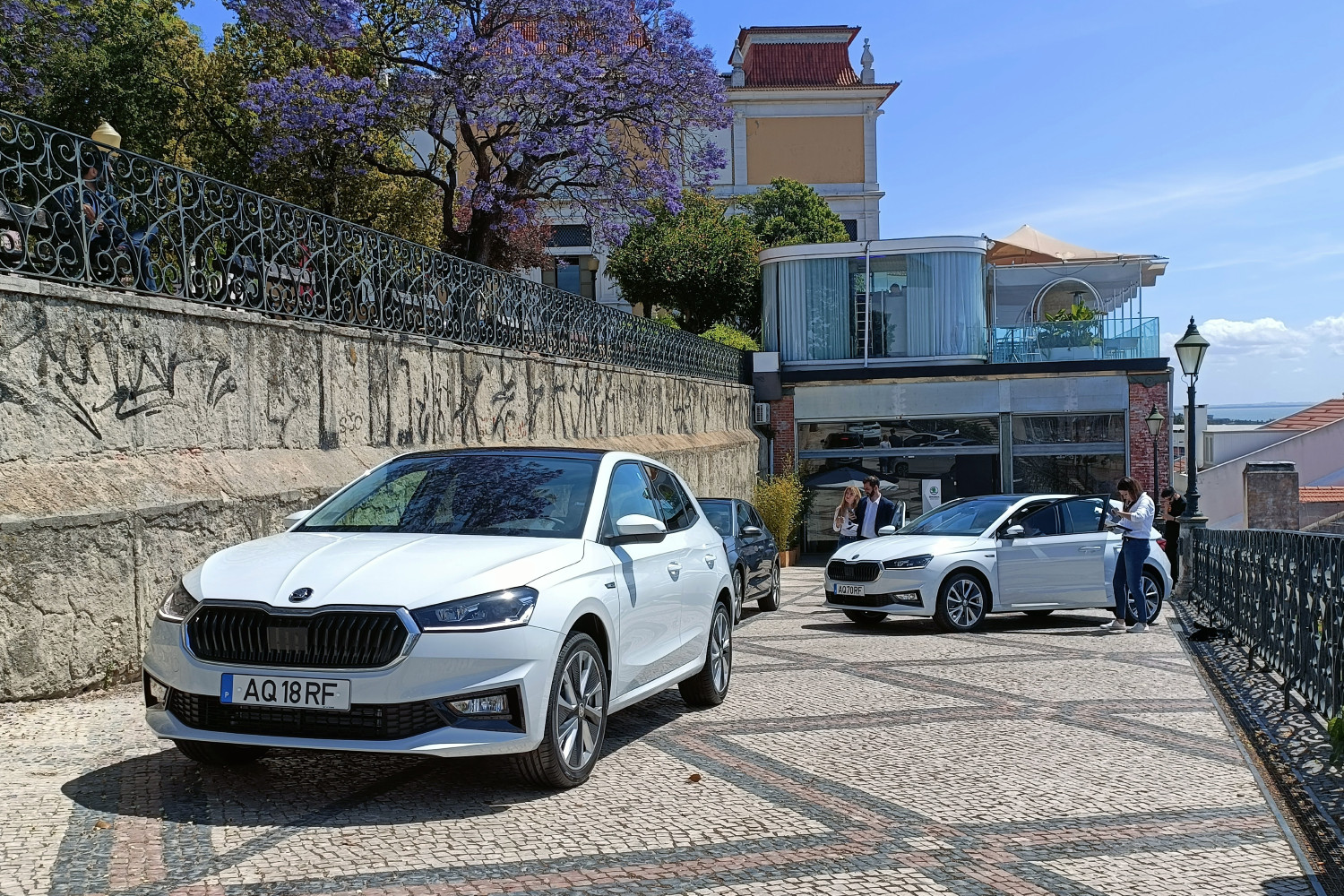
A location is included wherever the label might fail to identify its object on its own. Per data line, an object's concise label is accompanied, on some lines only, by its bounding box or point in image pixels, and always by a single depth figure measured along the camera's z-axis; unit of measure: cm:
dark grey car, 1443
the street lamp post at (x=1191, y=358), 1969
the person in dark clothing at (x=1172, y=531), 2210
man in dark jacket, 1766
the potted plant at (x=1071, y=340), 3111
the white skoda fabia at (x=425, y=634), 507
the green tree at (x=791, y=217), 4894
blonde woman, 1808
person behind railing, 793
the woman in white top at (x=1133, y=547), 1335
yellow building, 5909
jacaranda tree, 2327
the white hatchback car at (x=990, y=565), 1359
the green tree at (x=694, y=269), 4144
